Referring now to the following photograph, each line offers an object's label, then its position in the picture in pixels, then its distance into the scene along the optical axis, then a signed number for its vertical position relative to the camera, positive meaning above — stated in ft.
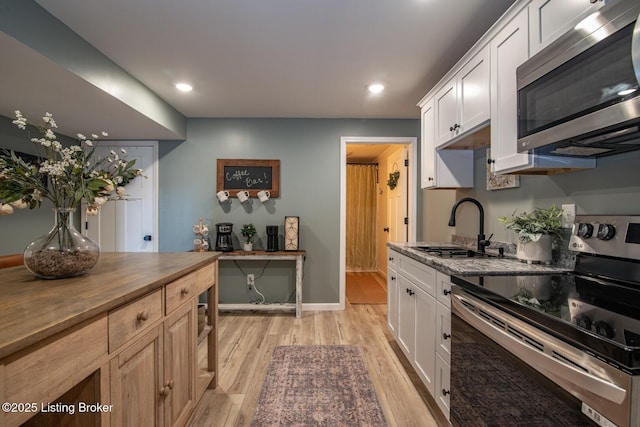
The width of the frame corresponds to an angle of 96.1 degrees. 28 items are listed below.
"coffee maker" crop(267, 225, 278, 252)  11.01 -0.95
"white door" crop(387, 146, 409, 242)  12.35 +0.60
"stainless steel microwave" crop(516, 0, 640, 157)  2.93 +1.51
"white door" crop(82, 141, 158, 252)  11.63 -0.07
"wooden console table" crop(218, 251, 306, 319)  10.54 -1.61
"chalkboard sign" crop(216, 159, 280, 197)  11.54 +1.55
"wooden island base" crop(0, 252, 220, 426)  2.10 -1.27
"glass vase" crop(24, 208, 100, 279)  3.55 -0.50
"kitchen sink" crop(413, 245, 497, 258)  6.23 -0.89
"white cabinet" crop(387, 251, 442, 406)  5.59 -2.28
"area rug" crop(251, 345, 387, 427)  5.45 -3.88
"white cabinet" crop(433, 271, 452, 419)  4.97 -2.34
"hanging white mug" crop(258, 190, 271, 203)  11.33 +0.73
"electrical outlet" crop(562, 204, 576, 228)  4.88 -0.02
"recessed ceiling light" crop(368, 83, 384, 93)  8.59 +3.83
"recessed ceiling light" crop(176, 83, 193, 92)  8.65 +3.88
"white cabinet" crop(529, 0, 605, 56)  3.66 +2.69
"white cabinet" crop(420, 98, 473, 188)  7.79 +1.27
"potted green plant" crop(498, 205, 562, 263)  4.98 -0.30
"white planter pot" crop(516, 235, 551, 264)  5.03 -0.66
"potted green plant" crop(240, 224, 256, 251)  11.02 -0.79
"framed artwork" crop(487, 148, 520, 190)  6.23 +0.75
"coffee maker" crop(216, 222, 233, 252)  10.89 -0.94
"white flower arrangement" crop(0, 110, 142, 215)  3.41 +0.41
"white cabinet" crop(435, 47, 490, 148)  5.61 +2.49
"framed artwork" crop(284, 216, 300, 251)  11.05 -0.79
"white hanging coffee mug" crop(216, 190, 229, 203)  11.35 +0.72
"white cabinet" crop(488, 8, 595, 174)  4.53 +1.81
